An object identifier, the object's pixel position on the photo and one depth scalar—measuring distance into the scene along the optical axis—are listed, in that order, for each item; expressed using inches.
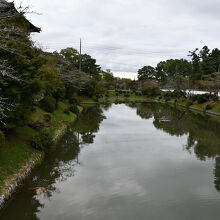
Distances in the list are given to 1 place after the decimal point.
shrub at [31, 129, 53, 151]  474.6
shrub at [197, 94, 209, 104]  1593.3
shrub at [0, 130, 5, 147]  345.0
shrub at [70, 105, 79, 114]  1084.5
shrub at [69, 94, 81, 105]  1303.2
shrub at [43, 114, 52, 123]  707.7
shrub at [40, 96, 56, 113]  794.8
